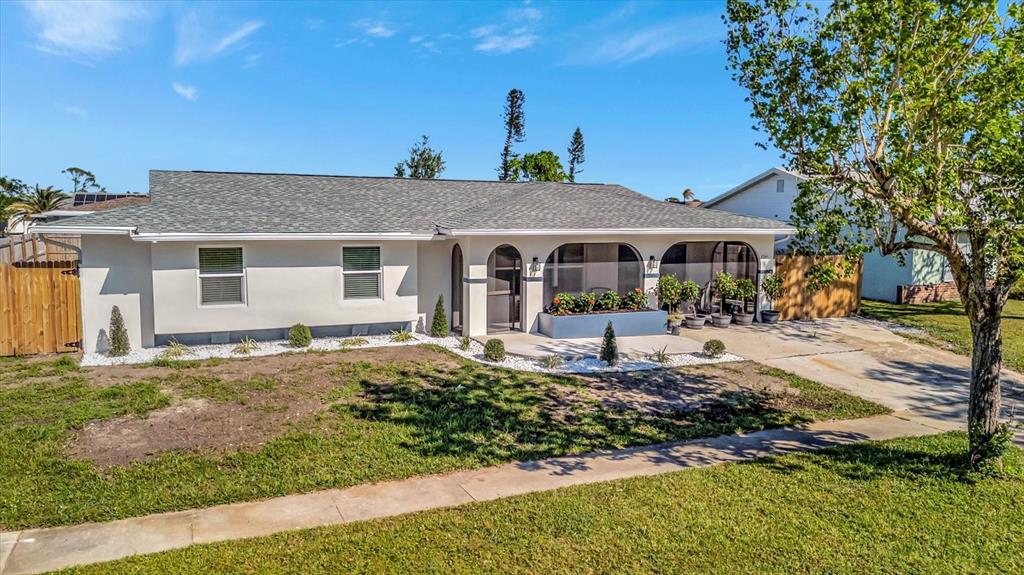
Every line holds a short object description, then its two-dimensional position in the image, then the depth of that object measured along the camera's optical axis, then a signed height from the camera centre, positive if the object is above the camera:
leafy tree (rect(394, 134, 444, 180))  41.84 +7.31
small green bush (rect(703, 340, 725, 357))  12.55 -1.85
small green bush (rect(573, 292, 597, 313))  14.98 -1.07
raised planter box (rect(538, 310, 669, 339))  14.44 -1.57
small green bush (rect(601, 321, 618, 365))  11.84 -1.80
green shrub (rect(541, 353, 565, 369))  11.48 -2.00
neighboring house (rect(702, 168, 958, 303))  22.23 -0.15
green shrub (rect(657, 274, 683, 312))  15.58 -0.74
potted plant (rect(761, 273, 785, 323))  16.97 -0.74
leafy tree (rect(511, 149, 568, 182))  40.31 +6.72
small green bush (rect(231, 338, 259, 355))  12.24 -1.86
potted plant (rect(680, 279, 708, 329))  16.02 -0.96
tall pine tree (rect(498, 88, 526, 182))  46.50 +11.09
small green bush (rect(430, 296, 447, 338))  14.31 -1.56
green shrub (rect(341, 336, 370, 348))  13.20 -1.86
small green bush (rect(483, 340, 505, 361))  11.91 -1.84
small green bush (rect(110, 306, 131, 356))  11.91 -1.59
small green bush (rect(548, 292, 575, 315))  14.73 -1.08
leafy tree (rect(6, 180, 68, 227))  32.05 +3.51
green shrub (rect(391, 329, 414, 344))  13.74 -1.79
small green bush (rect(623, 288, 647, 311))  15.49 -1.01
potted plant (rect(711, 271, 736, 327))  16.41 -0.72
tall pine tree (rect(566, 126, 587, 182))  49.41 +9.49
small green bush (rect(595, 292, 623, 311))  15.23 -1.03
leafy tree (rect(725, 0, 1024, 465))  5.76 +1.49
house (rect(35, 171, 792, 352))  12.39 +0.22
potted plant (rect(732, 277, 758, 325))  16.48 -0.92
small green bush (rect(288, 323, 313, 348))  12.95 -1.69
